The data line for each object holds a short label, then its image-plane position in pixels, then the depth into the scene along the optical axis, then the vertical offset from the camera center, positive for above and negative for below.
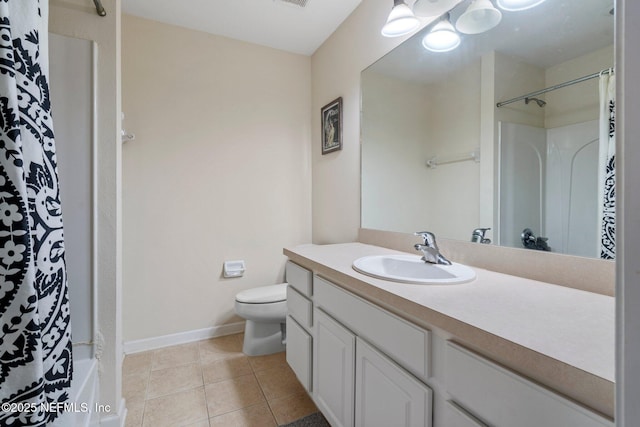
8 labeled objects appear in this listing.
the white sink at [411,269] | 0.93 -0.23
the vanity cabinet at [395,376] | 0.54 -0.44
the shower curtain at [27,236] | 0.58 -0.06
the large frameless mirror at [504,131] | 0.88 +0.33
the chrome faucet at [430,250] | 1.19 -0.17
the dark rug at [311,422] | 1.37 -1.05
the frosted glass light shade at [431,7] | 1.27 +0.93
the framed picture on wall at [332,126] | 2.13 +0.67
